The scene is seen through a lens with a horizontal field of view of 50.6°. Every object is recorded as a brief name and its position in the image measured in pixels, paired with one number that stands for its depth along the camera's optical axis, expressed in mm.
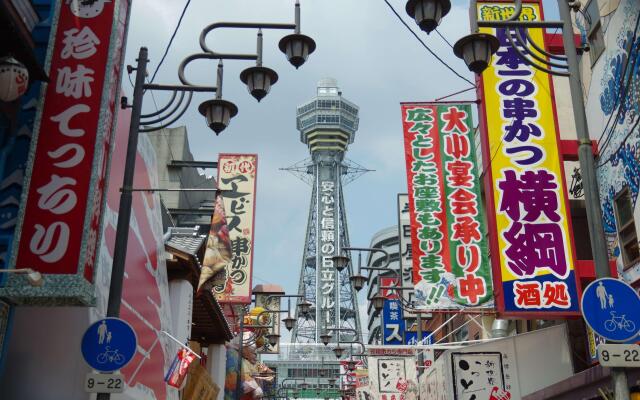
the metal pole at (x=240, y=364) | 28541
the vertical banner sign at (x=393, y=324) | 42750
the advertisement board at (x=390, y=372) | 27906
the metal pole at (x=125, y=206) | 9719
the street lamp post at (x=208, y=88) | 9938
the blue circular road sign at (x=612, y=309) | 7605
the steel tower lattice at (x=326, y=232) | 155125
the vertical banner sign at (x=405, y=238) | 43938
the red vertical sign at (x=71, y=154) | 8297
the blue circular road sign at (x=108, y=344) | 9023
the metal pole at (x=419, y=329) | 23972
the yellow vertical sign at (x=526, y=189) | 14500
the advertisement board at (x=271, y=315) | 42022
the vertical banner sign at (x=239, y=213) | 26062
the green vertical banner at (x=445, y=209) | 17359
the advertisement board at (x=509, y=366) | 16922
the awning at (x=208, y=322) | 20497
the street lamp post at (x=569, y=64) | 8330
